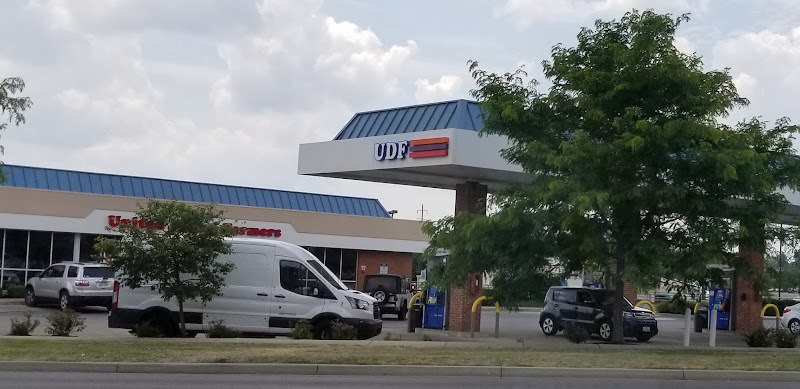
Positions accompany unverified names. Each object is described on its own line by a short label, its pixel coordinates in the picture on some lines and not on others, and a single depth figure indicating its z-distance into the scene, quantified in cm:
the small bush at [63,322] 2111
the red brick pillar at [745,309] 3309
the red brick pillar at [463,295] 2705
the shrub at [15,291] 3653
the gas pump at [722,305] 3406
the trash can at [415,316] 2711
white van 2145
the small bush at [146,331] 2067
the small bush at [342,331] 2083
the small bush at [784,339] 2405
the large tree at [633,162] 1862
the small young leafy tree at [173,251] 2048
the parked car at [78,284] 3216
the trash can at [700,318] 3294
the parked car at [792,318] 3559
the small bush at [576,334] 2280
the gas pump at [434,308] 2773
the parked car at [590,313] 2716
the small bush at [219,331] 2070
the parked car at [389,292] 3519
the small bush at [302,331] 2066
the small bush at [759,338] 2433
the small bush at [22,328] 2097
